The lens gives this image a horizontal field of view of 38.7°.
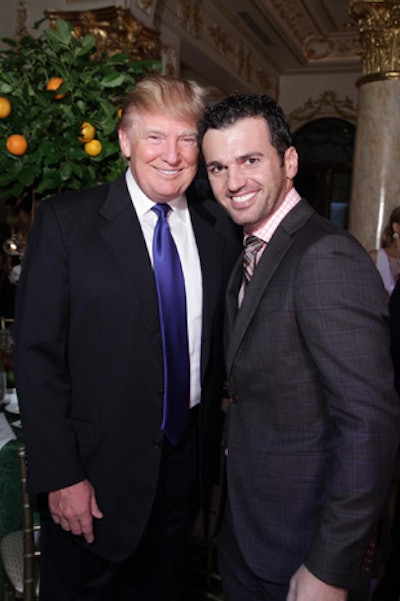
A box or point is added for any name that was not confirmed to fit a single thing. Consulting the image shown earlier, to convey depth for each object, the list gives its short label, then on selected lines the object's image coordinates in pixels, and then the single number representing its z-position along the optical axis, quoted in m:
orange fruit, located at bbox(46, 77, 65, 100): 1.76
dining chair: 1.58
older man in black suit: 1.36
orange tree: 1.78
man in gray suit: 1.05
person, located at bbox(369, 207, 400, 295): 4.01
